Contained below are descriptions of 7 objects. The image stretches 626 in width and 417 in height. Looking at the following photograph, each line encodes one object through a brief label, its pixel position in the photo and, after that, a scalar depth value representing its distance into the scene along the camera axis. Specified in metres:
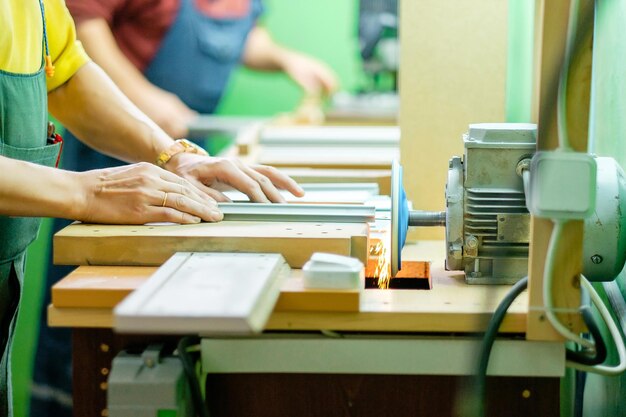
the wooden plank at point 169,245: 1.29
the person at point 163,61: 3.14
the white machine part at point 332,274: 1.15
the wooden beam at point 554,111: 1.04
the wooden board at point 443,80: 1.94
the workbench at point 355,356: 1.15
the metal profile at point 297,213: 1.44
